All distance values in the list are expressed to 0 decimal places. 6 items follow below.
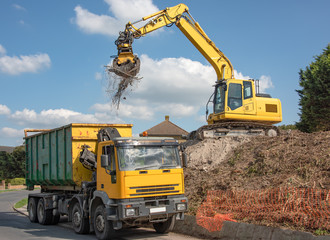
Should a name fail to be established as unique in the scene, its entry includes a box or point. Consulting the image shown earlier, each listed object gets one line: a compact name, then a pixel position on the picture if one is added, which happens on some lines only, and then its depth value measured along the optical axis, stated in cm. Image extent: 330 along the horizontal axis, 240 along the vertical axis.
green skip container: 1184
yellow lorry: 927
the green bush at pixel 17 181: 5097
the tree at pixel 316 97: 2386
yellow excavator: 1788
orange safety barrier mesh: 838
